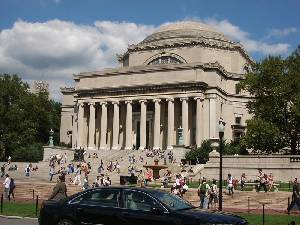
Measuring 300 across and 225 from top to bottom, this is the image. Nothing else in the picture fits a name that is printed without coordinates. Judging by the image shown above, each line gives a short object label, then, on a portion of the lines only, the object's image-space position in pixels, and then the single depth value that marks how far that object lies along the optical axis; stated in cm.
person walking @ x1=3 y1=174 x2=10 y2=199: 3250
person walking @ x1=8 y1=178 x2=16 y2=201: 3250
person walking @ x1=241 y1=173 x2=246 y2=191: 3806
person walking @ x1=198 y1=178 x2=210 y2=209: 2675
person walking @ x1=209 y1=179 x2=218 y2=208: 2951
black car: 1230
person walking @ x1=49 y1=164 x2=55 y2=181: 5059
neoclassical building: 7600
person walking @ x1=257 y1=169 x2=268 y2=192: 3528
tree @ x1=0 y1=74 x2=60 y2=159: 8594
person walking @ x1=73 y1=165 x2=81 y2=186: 4441
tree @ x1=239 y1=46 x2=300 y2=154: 5722
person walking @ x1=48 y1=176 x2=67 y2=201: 1907
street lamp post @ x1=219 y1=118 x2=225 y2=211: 2548
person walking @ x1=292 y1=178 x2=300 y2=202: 2548
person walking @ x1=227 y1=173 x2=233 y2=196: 3342
